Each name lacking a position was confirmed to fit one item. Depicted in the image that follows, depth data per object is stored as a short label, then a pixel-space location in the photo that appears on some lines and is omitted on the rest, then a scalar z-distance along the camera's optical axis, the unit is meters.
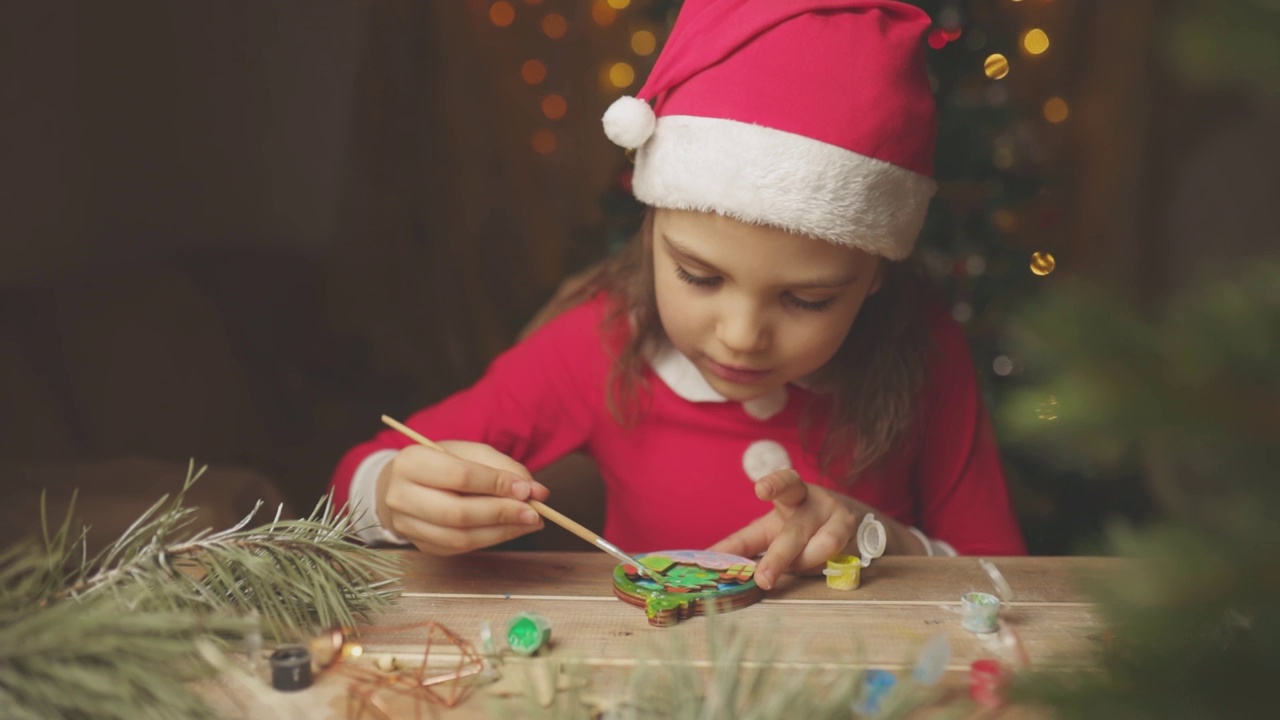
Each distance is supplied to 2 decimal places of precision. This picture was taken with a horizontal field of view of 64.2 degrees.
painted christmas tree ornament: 0.80
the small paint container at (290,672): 0.67
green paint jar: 0.72
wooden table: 0.74
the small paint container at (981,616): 0.79
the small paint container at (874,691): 0.56
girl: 0.98
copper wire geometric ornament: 0.66
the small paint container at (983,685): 0.64
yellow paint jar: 0.89
